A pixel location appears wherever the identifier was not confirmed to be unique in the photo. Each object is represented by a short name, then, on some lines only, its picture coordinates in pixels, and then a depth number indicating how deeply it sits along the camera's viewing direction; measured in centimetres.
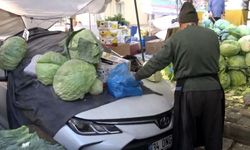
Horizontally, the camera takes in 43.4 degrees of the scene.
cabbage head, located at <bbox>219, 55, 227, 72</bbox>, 600
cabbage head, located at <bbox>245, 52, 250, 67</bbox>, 602
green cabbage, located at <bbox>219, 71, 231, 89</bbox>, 595
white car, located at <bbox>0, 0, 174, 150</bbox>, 272
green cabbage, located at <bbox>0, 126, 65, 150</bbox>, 208
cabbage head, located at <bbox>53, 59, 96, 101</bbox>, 291
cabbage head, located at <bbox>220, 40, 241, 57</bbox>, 602
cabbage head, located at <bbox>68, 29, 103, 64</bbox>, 316
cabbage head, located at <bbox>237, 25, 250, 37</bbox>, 656
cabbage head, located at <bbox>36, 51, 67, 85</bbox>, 321
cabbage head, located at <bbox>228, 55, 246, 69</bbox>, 605
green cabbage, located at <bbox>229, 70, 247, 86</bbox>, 608
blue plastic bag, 311
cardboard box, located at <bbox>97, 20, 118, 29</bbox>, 736
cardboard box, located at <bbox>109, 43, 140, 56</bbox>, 684
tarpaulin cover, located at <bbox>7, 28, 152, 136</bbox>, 288
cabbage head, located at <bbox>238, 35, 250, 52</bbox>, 602
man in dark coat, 315
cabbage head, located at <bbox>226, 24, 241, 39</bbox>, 656
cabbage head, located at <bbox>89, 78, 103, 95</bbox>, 310
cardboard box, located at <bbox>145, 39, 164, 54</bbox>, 746
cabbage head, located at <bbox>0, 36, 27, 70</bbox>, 362
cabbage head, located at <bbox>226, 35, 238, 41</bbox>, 645
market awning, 459
